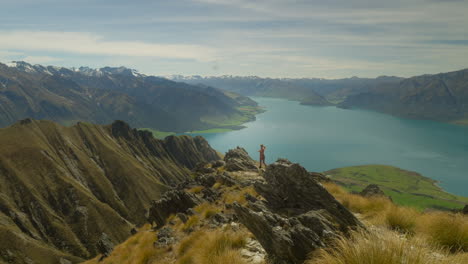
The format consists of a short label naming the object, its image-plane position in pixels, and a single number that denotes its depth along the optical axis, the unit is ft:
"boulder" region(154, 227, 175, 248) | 58.34
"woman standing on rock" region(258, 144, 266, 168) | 114.30
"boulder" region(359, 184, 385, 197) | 68.21
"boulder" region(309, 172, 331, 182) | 77.89
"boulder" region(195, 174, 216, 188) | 124.42
